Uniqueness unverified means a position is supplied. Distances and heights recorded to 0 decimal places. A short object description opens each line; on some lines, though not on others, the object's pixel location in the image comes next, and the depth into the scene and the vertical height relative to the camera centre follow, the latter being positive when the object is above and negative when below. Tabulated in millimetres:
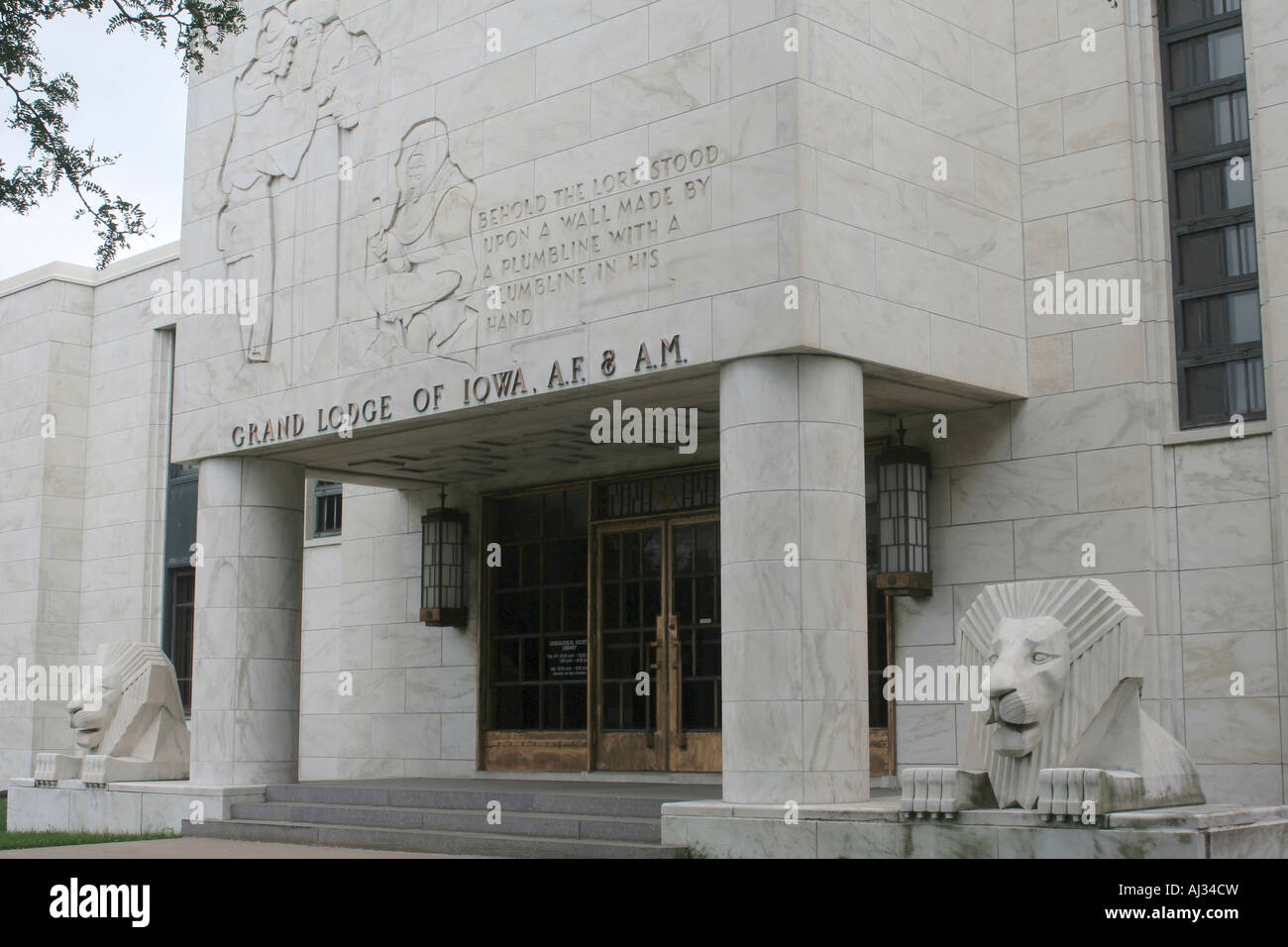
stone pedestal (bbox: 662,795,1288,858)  8602 -1070
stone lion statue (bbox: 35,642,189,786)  16375 -677
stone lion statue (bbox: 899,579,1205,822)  9117 -288
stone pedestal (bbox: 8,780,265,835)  15297 -1500
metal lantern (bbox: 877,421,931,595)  13250 +1205
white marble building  11484 +2698
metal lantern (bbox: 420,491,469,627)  17484 +1043
